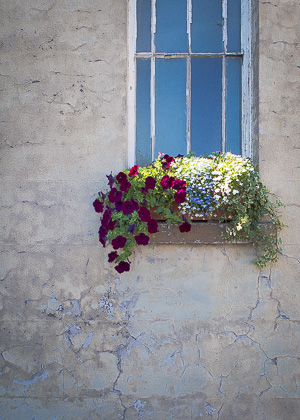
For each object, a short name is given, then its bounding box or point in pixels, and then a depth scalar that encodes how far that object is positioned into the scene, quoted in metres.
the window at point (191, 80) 3.13
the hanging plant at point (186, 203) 2.67
